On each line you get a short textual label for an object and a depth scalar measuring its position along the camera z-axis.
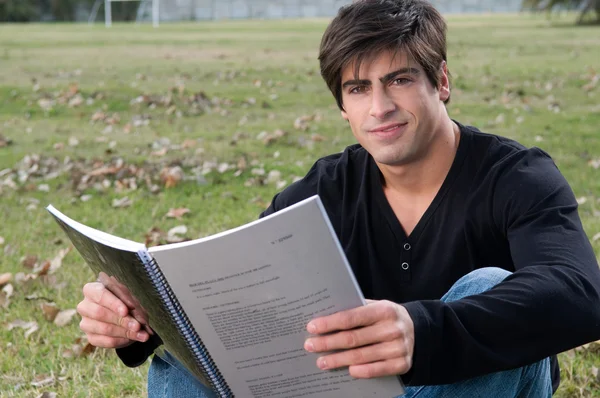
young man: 2.98
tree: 41.66
